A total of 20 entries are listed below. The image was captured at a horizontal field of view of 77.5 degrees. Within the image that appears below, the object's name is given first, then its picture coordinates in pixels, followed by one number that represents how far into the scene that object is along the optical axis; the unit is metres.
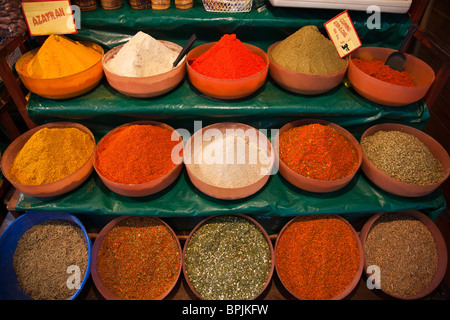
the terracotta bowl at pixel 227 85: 1.44
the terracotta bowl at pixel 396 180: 1.40
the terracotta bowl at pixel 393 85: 1.47
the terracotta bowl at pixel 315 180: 1.38
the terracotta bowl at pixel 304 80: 1.48
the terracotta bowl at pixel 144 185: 1.34
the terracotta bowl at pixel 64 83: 1.42
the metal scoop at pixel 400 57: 1.63
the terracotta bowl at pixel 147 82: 1.44
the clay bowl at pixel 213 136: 1.35
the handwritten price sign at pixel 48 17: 1.42
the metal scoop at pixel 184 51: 1.49
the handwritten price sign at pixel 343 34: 1.52
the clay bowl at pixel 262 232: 1.44
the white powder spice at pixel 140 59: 1.47
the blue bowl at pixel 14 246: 1.47
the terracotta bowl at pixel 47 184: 1.34
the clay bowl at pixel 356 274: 1.44
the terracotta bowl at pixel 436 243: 1.49
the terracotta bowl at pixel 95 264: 1.44
